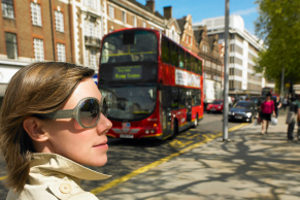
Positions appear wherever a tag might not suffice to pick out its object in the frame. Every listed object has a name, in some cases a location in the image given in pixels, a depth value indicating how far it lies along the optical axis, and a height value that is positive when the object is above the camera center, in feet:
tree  44.50 +12.99
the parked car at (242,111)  49.69 -5.45
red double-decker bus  25.64 +0.93
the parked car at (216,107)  73.38 -6.25
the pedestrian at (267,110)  30.48 -3.07
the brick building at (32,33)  48.16 +13.88
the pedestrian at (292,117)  26.41 -3.53
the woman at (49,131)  2.90 -0.57
